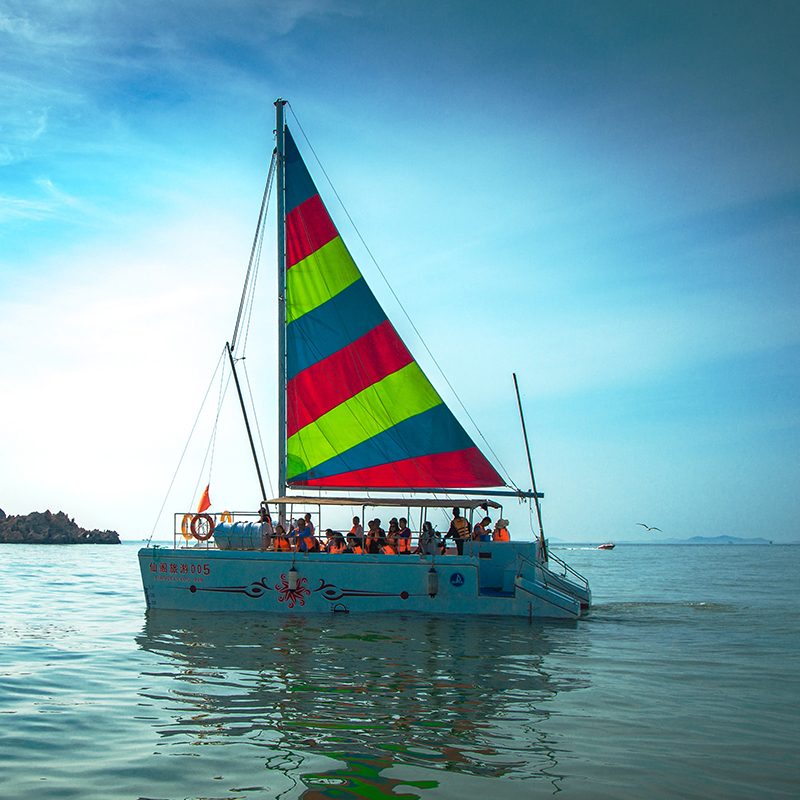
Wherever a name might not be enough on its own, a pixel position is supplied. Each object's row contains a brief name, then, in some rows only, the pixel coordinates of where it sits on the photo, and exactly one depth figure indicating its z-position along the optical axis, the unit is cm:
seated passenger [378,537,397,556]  1695
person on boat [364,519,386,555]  1705
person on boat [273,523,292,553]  1689
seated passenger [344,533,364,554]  1695
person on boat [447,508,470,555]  1733
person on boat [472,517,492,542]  1755
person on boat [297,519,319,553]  1664
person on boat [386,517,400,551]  1708
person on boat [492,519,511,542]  1767
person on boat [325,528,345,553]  1694
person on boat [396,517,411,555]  1684
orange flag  1930
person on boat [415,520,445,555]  1666
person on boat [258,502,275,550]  1711
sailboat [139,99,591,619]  1619
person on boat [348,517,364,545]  1753
